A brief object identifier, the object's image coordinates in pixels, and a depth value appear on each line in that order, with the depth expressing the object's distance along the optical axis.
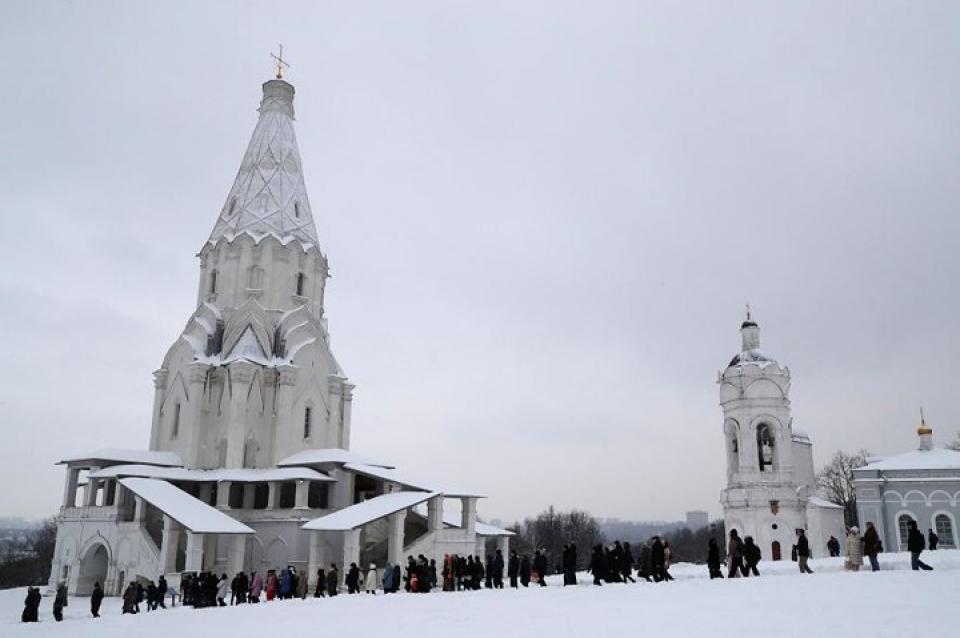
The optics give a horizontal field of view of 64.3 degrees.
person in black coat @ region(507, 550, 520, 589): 19.22
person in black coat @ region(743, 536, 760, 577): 17.61
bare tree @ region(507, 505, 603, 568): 77.25
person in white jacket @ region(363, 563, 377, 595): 20.98
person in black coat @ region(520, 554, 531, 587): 19.22
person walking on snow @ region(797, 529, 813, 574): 17.67
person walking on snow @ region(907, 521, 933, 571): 16.61
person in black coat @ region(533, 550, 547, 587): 19.14
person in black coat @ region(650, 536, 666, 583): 17.78
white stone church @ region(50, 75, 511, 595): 30.52
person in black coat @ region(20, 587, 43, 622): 20.73
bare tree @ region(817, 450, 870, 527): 60.44
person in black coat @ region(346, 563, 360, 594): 21.01
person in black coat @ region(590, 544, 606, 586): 17.84
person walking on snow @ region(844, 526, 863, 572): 17.42
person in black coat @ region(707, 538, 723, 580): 17.22
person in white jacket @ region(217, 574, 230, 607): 21.66
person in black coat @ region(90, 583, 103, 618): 21.15
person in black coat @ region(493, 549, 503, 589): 20.17
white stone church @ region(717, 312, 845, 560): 33.91
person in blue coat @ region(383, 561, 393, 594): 19.89
